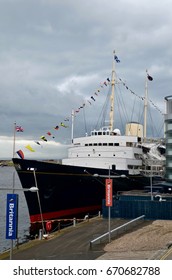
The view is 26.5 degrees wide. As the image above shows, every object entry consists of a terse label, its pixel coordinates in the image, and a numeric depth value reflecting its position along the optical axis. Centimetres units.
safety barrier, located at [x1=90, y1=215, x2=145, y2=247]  2537
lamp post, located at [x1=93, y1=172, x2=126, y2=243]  2779
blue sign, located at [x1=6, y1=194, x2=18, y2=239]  1953
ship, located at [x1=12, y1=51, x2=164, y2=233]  4311
